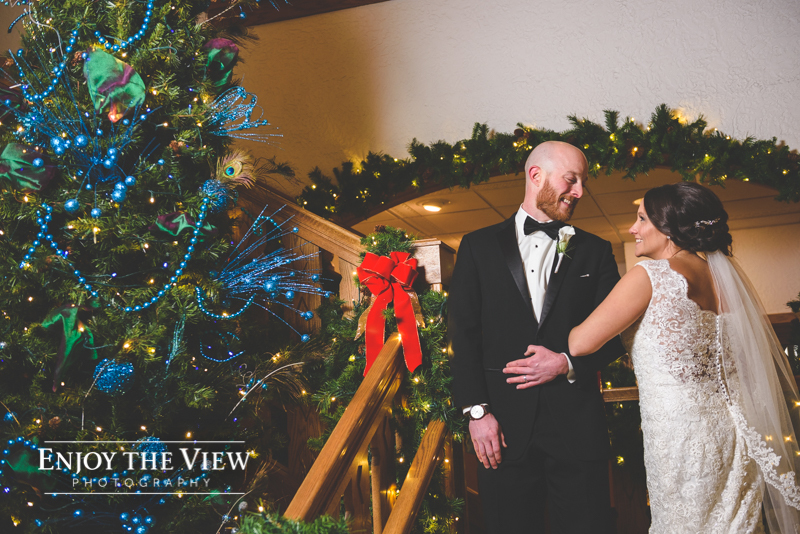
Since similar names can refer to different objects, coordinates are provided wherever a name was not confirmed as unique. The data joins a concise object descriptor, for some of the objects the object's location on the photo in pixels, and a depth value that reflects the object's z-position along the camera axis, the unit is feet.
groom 5.51
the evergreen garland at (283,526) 3.93
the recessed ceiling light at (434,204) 18.72
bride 5.60
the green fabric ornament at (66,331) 5.78
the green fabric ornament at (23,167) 5.81
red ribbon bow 6.70
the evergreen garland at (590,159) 11.37
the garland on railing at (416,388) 6.49
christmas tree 5.91
